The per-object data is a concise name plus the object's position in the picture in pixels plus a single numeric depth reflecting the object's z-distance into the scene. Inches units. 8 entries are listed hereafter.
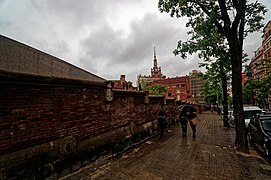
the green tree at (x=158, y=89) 1902.6
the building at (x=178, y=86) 2647.6
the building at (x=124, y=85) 1083.8
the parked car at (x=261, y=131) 267.3
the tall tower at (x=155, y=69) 5075.8
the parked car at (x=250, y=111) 533.3
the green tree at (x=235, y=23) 304.8
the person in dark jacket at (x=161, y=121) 416.2
